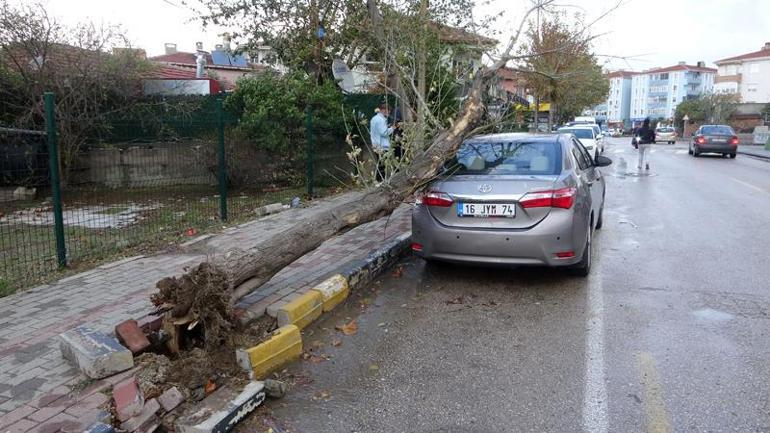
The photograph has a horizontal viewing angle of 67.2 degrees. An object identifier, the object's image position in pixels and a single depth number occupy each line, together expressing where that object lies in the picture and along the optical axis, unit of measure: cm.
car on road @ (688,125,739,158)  2694
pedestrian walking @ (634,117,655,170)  1847
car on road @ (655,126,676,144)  5194
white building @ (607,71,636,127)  12794
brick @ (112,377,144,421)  319
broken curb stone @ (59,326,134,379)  369
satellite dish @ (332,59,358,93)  1347
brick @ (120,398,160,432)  315
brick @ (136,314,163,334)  417
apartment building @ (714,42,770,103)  8269
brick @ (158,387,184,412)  334
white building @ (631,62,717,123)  11175
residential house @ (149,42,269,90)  2073
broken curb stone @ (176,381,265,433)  319
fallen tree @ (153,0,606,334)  409
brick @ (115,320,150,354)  398
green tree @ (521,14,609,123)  866
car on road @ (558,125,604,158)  2227
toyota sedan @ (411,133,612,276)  554
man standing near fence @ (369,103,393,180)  1127
